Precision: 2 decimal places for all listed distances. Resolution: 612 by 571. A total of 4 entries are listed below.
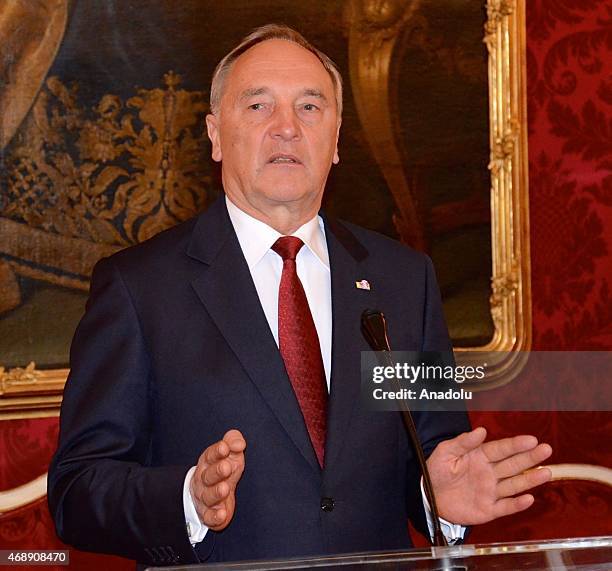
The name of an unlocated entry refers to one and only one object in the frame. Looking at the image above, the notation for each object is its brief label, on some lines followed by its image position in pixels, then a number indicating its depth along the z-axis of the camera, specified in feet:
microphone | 10.51
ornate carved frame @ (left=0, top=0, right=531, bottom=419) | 13.79
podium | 10.06
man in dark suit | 10.78
